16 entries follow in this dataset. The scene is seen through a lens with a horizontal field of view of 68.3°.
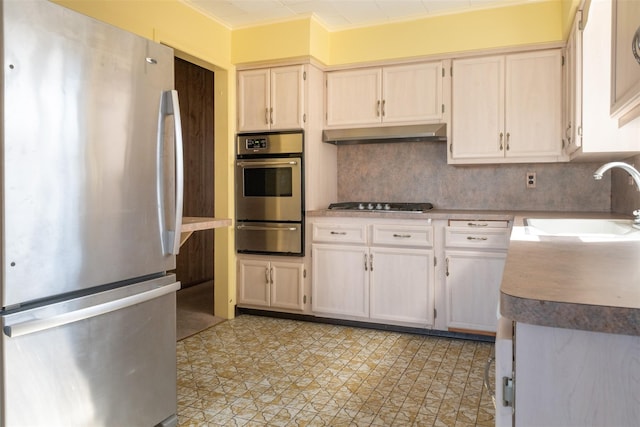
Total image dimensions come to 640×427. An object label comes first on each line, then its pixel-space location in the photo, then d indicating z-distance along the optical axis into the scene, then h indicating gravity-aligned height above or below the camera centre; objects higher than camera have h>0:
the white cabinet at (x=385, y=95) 3.67 +0.87
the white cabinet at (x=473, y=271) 3.26 -0.48
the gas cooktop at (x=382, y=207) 3.66 -0.03
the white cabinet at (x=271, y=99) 3.82 +0.87
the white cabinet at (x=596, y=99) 2.55 +0.58
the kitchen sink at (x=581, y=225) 2.25 -0.11
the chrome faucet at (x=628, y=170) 2.01 +0.13
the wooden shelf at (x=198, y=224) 2.16 -0.09
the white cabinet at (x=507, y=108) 3.38 +0.70
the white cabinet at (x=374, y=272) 3.47 -0.52
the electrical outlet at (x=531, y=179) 3.71 +0.19
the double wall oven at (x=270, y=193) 3.82 +0.09
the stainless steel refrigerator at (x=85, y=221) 1.46 -0.06
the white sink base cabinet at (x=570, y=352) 0.69 -0.24
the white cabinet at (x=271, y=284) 3.86 -0.67
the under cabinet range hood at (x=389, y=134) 3.63 +0.56
